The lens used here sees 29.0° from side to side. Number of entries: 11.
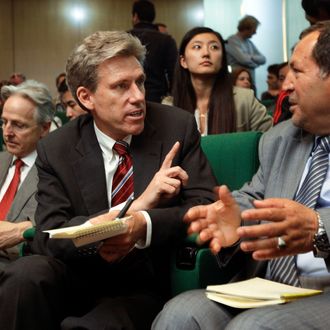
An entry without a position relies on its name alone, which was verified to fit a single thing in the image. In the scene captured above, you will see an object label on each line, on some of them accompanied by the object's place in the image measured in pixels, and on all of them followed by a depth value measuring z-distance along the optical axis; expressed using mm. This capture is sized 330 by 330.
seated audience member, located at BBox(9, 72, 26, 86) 8447
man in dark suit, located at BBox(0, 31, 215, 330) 2113
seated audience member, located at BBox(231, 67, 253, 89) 5785
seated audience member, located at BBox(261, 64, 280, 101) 6860
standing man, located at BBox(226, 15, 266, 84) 6873
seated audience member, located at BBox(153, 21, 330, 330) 1613
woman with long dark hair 3682
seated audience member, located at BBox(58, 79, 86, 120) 4426
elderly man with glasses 2928
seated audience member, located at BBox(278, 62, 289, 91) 5558
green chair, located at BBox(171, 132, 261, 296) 2615
